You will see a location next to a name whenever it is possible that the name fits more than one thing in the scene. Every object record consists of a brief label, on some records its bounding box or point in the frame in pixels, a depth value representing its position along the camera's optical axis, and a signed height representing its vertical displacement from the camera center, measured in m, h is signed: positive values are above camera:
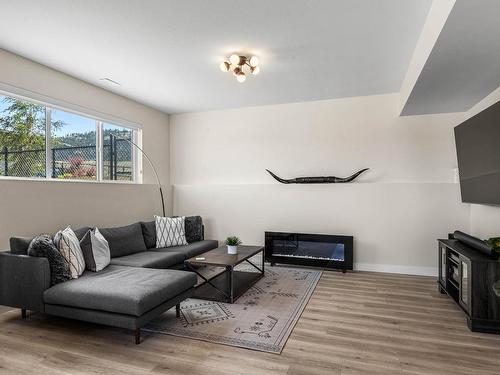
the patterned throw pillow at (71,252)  2.89 -0.53
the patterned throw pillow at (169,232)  4.53 -0.57
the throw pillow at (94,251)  3.13 -0.58
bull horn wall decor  4.80 +0.19
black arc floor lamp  5.03 +0.49
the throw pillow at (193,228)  4.90 -0.56
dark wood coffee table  3.41 -1.13
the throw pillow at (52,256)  2.74 -0.54
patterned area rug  2.54 -1.18
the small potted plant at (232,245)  3.89 -0.65
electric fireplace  4.67 -0.90
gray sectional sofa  2.41 -0.80
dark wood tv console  2.65 -0.90
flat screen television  2.79 +0.33
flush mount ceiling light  3.28 +1.40
